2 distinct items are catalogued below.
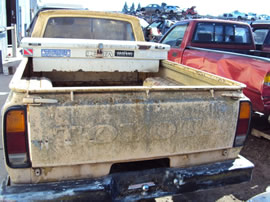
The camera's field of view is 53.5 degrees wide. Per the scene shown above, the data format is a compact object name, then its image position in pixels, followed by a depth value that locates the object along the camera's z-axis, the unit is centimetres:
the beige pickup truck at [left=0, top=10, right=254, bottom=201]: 183
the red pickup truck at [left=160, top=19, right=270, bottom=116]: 392
